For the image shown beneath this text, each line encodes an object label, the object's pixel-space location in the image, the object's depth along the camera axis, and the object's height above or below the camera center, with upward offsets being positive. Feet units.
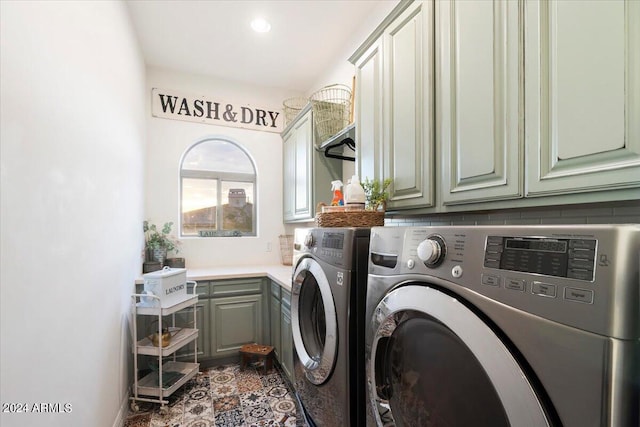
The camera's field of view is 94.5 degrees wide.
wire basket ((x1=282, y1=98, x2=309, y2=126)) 10.87 +3.81
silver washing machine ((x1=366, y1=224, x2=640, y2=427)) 1.36 -0.69
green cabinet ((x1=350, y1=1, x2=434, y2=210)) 4.07 +1.60
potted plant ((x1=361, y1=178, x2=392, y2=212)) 4.73 +0.22
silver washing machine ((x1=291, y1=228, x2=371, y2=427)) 3.61 -1.58
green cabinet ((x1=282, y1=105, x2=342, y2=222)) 8.34 +1.13
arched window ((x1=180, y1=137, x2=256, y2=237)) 10.66 +0.67
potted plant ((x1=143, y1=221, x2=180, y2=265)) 9.24 -1.10
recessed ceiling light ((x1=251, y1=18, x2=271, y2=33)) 7.53 +4.75
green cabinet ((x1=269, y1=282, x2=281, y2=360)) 8.13 -3.15
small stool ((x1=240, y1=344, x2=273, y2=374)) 8.38 -4.16
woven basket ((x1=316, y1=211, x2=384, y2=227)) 4.54 -0.15
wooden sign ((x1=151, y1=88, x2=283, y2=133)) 9.95 +3.45
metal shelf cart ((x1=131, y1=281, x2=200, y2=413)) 6.71 -3.36
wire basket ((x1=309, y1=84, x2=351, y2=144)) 7.88 +2.53
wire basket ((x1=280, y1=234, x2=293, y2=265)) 10.99 -1.49
